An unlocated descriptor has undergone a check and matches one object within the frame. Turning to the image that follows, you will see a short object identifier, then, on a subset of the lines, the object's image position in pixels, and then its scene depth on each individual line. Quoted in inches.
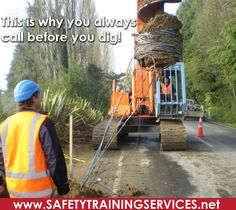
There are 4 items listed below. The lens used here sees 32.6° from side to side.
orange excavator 466.6
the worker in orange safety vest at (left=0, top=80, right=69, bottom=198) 137.8
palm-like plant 487.3
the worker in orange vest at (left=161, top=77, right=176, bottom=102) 499.5
